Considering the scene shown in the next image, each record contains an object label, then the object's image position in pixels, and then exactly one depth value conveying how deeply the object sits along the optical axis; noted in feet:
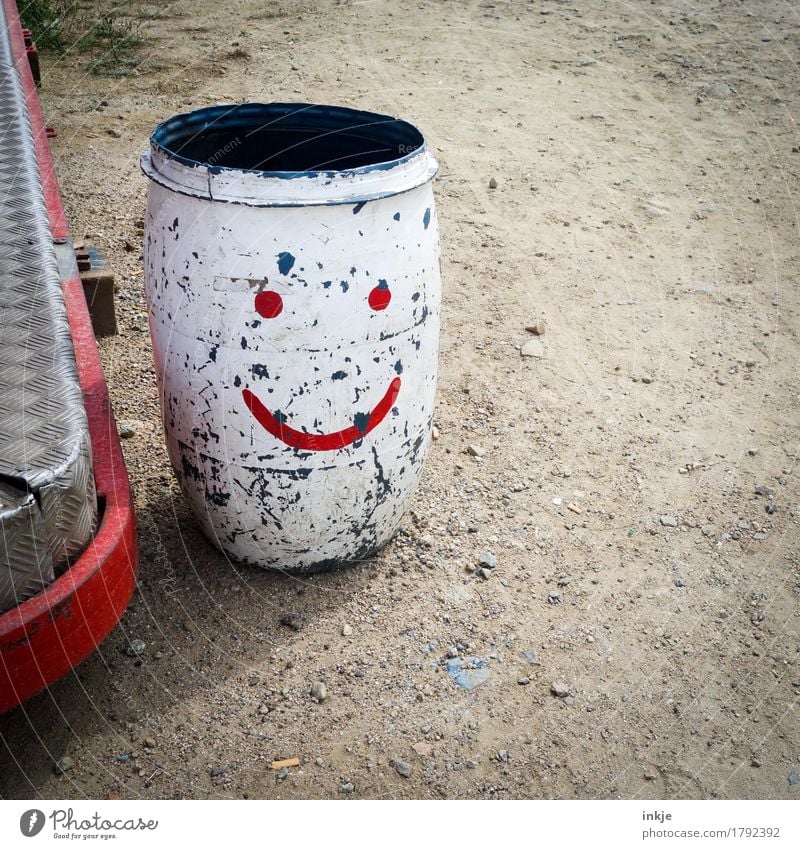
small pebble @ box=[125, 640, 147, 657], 6.82
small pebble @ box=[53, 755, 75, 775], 6.02
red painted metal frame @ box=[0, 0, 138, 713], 4.79
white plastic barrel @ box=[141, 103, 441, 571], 5.98
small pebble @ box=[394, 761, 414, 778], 6.14
